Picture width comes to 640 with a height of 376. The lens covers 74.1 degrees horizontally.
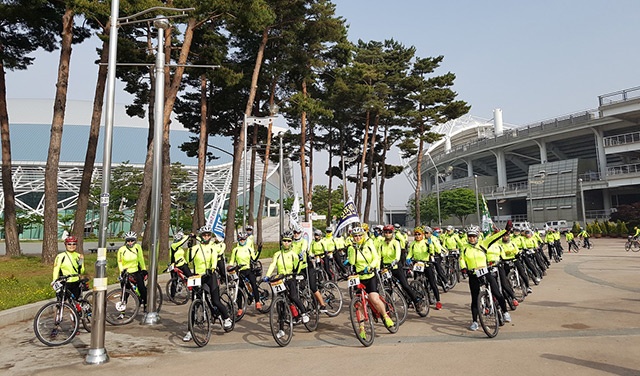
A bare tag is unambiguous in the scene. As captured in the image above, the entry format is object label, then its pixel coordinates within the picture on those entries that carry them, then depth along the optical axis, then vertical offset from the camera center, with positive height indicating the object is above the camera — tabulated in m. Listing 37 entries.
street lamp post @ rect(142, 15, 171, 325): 9.09 +1.00
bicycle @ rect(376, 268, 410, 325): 8.35 -1.41
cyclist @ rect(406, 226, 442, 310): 9.80 -0.74
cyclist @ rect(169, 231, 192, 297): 9.80 -0.64
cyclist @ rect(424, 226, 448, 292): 10.39 -0.72
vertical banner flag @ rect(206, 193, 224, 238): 13.31 +0.23
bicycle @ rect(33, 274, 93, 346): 7.29 -1.53
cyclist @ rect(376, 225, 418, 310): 8.48 -0.71
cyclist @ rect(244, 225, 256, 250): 9.71 -0.19
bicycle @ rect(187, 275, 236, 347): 6.98 -1.44
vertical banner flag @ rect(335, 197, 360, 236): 17.06 +0.29
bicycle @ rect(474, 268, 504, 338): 7.15 -1.53
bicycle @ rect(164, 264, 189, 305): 11.39 -1.73
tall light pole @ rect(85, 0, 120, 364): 6.26 -0.02
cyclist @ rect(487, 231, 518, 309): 8.43 -0.96
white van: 54.86 -0.79
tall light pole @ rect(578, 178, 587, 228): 52.33 +3.41
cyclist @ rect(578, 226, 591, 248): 31.08 -1.63
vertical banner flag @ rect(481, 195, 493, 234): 16.47 -0.09
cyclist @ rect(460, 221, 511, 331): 7.59 -0.81
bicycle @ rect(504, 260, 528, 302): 10.88 -1.58
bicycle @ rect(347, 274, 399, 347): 6.82 -1.47
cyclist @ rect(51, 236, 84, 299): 7.87 -0.65
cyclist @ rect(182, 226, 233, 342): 7.52 -0.77
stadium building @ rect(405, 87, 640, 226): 55.00 +8.40
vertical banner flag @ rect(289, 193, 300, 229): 21.42 +0.49
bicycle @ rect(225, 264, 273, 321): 9.27 -1.42
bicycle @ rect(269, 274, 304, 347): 7.00 -1.50
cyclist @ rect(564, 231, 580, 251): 28.48 -1.44
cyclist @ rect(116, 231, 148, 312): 9.15 -0.69
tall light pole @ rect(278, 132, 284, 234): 23.72 +1.14
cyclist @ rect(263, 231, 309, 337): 7.55 -0.74
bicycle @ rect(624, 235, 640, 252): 27.42 -1.75
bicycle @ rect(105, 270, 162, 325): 8.99 -1.55
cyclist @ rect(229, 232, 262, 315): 9.42 -0.71
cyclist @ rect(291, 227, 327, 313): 8.12 -0.98
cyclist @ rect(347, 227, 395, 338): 7.19 -0.75
